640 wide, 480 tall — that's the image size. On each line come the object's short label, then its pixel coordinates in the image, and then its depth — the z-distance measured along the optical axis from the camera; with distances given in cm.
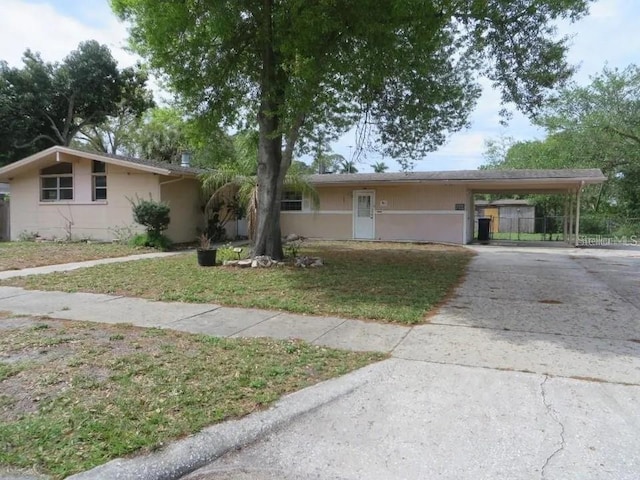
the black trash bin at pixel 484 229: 2273
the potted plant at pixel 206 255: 1177
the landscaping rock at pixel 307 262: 1179
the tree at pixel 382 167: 5511
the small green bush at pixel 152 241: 1638
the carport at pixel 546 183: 1739
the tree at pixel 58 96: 2781
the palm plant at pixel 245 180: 1429
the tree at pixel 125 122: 3159
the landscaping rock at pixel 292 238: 2013
